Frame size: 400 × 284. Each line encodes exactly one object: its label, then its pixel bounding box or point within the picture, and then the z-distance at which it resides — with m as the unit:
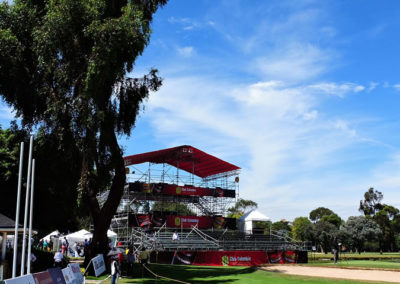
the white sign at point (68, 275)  13.41
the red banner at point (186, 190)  45.00
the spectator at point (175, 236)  36.99
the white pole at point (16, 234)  12.26
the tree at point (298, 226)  101.39
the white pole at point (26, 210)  12.81
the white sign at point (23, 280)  8.48
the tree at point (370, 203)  102.00
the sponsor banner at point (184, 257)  32.09
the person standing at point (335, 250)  33.41
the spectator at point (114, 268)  17.25
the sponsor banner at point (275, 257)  34.90
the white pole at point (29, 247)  12.74
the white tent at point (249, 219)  47.09
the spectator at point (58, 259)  21.07
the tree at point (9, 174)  26.14
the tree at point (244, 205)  117.19
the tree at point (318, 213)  128.88
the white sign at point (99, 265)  20.45
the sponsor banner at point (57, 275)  11.81
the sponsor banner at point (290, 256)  35.62
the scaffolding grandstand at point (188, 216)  36.56
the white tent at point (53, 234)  47.55
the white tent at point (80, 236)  39.59
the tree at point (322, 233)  77.56
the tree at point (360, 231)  73.50
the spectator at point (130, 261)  22.64
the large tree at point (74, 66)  20.06
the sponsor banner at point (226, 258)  32.62
